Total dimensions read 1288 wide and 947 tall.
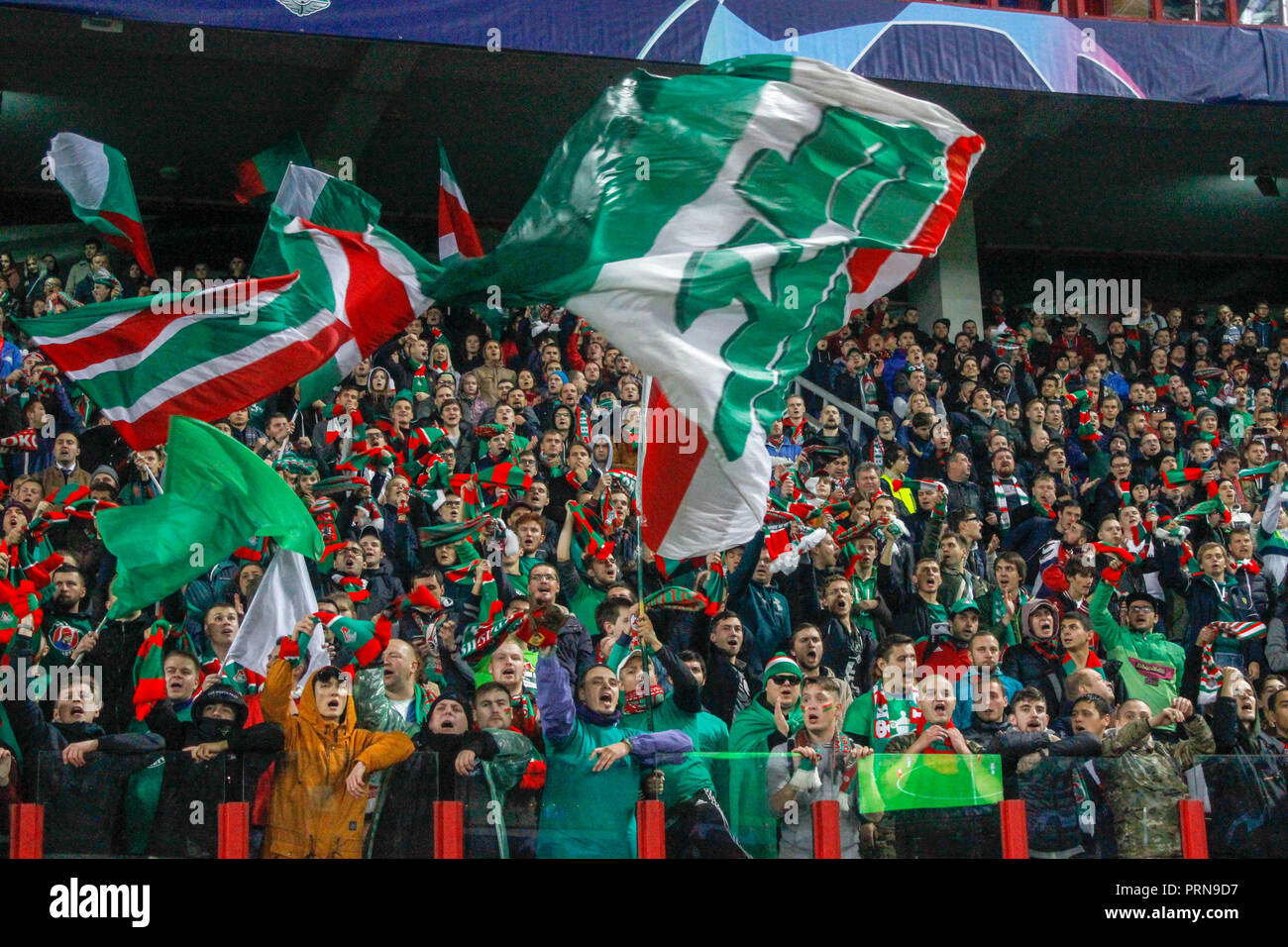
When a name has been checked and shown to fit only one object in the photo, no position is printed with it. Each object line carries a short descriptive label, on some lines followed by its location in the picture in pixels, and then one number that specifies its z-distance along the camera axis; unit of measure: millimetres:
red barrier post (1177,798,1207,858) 8766
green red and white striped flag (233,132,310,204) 15766
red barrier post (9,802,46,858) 7508
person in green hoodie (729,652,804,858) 8242
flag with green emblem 8383
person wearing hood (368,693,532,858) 7820
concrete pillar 20594
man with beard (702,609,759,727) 10203
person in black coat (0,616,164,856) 7602
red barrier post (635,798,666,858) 8055
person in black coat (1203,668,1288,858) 8836
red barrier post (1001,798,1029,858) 8508
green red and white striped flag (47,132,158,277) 12211
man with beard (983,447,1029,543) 13906
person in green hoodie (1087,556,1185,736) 11477
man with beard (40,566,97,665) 9852
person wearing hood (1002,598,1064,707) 11047
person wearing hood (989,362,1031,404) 16672
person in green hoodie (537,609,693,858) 7969
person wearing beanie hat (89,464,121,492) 11484
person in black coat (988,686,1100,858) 8609
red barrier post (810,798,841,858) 8289
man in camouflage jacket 8742
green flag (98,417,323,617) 8742
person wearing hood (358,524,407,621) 11203
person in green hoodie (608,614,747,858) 8172
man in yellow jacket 7738
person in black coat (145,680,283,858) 7613
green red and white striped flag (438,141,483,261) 13047
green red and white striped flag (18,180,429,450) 9312
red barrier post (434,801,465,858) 7809
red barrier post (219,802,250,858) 7609
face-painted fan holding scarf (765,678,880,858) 8297
